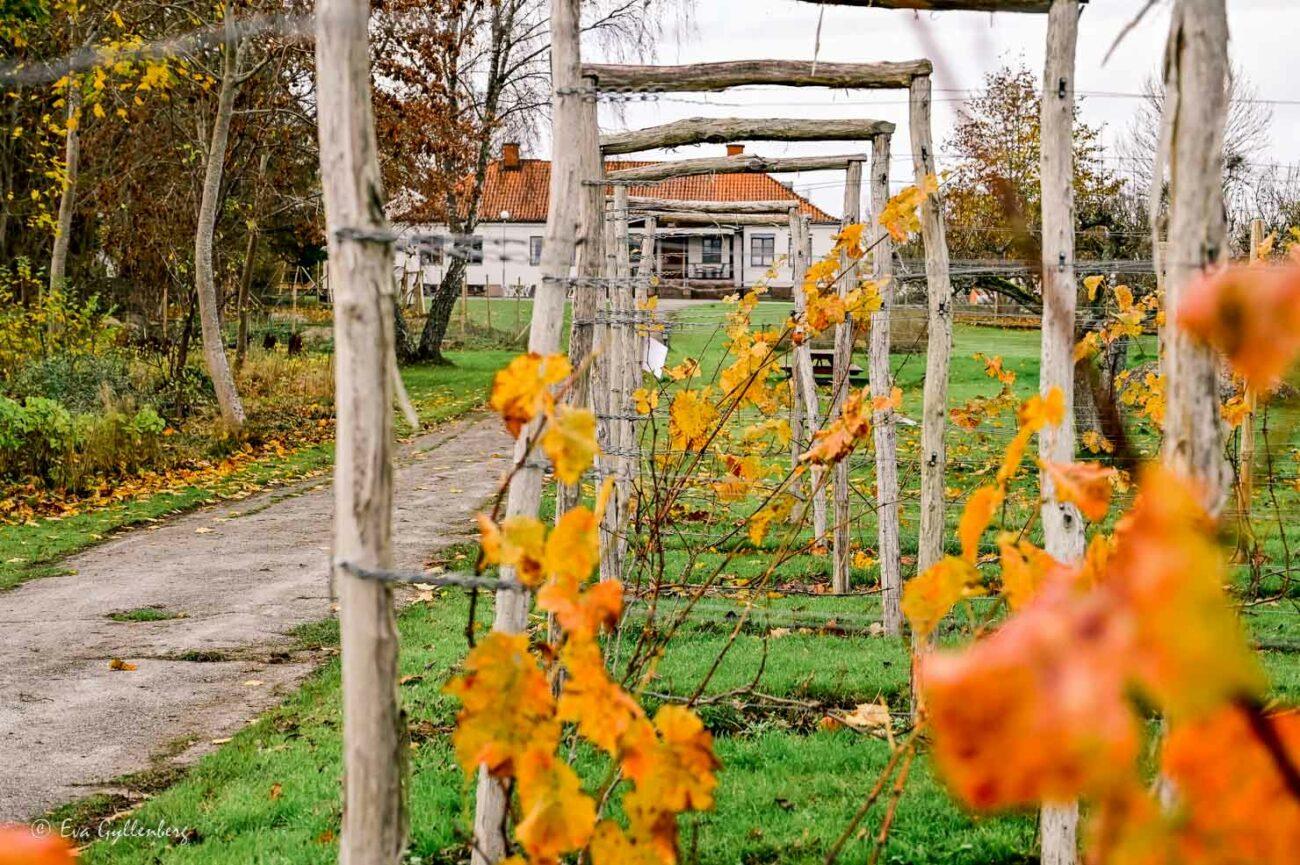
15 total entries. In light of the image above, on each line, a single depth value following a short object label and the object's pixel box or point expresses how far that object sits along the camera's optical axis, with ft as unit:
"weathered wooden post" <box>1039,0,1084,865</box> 9.86
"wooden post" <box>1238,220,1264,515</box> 22.20
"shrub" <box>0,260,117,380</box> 42.42
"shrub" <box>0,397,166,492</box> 34.01
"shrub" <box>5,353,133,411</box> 40.70
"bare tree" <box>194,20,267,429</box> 44.01
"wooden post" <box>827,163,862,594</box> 23.77
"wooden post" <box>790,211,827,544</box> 26.25
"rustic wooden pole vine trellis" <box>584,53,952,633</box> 16.99
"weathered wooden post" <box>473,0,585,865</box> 9.71
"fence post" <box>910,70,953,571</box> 17.01
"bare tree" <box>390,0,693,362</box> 79.25
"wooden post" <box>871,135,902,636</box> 20.95
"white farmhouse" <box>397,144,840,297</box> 150.71
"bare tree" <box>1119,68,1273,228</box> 73.87
